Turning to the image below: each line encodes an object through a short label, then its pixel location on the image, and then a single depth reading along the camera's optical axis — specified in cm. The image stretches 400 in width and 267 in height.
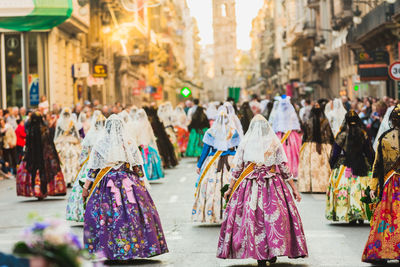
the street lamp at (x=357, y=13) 4344
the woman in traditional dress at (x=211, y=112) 3354
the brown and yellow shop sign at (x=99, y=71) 4293
